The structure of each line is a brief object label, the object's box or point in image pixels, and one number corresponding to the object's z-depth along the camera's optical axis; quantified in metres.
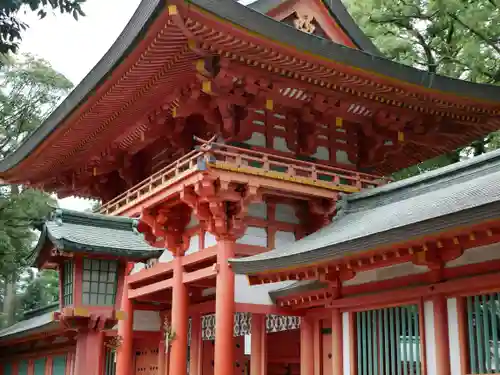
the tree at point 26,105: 28.53
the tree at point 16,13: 6.19
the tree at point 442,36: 20.53
